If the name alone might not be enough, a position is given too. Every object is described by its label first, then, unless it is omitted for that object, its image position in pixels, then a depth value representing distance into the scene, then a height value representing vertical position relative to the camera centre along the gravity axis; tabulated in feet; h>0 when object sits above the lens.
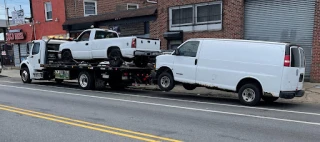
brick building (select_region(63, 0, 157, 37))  64.18 +8.00
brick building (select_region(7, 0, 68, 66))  84.12 +7.73
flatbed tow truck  41.06 -2.91
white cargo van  29.35 -1.74
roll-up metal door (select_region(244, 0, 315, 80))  46.26 +4.82
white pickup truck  38.19 +0.45
